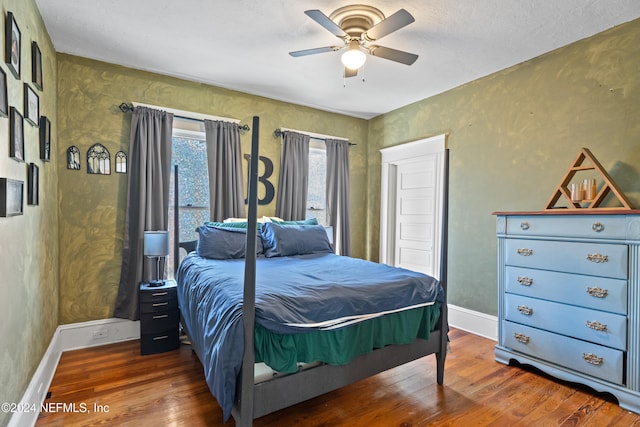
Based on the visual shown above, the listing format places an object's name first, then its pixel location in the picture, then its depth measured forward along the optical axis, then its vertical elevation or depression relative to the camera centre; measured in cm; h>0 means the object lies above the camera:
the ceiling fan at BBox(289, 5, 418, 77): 214 +118
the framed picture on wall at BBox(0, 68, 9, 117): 145 +48
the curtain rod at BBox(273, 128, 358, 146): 401 +95
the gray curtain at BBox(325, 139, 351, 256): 438 +15
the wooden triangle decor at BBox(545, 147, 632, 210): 233 +19
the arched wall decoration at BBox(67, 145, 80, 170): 291 +42
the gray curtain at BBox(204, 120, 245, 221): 353 +41
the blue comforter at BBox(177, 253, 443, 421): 154 -51
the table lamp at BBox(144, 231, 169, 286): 292 -34
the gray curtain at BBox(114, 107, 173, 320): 310 +2
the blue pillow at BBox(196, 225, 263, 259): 299 -33
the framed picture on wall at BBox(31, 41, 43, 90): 208 +89
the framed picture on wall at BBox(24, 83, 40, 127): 189 +59
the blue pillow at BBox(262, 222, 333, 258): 322 -32
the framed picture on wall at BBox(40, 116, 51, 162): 226 +46
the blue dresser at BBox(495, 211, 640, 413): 208 -59
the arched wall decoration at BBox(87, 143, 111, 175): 302 +42
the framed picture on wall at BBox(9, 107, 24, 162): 160 +35
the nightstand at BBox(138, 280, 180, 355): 278 -97
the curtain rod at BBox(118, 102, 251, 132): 313 +96
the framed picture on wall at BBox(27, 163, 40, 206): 194 +12
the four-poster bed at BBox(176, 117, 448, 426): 153 -63
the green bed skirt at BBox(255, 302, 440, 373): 161 -73
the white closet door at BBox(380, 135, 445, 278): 390 +7
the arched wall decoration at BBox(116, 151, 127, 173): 314 +41
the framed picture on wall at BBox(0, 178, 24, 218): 143 +3
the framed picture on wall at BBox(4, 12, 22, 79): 157 +78
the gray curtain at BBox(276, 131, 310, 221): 401 +38
